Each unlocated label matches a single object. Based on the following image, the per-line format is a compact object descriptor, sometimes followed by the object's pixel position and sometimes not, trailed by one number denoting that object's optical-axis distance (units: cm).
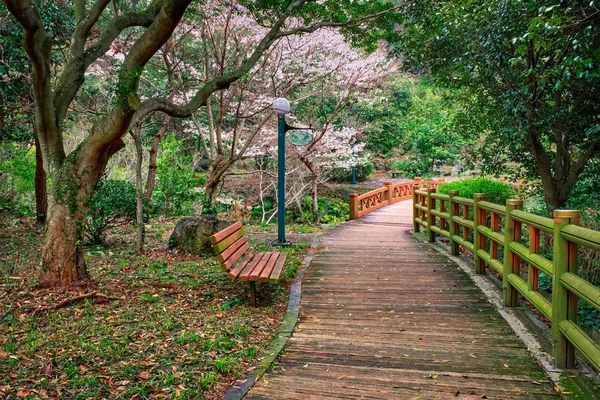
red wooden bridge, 309
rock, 786
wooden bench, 469
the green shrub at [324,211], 1570
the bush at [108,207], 824
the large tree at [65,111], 471
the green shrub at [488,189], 991
